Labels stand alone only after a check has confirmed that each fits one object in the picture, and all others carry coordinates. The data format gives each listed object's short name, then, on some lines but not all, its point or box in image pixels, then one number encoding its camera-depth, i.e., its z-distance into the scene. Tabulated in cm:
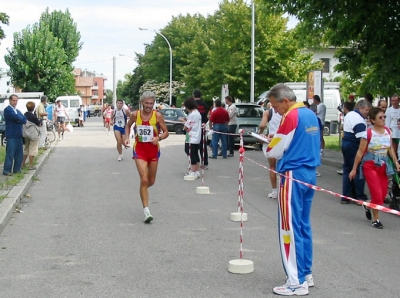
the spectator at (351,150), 1072
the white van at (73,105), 5047
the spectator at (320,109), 1806
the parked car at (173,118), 3584
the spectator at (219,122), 1938
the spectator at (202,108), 1633
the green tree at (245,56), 3900
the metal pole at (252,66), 3201
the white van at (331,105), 3375
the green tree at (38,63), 6365
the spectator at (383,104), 1393
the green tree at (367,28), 1488
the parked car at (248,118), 2317
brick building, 16645
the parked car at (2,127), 2567
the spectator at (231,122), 2080
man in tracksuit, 579
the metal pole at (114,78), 6906
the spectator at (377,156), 937
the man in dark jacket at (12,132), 1402
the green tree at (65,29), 7294
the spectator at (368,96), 1432
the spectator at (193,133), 1453
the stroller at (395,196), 1036
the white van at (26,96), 4864
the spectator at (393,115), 1348
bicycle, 2462
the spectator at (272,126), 1190
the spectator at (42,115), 1997
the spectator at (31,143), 1512
